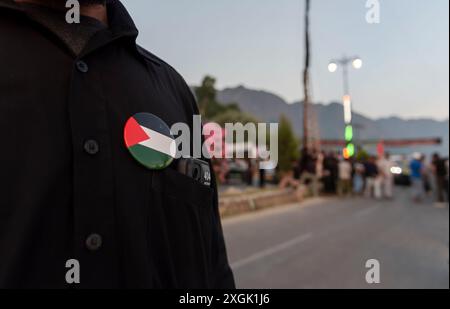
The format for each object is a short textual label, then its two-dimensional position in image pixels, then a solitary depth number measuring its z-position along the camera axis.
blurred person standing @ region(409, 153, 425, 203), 10.46
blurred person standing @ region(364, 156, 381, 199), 11.23
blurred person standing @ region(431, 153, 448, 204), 9.72
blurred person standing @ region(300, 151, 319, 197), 11.50
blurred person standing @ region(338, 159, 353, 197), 11.45
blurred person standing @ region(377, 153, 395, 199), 10.97
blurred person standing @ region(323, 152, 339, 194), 12.07
